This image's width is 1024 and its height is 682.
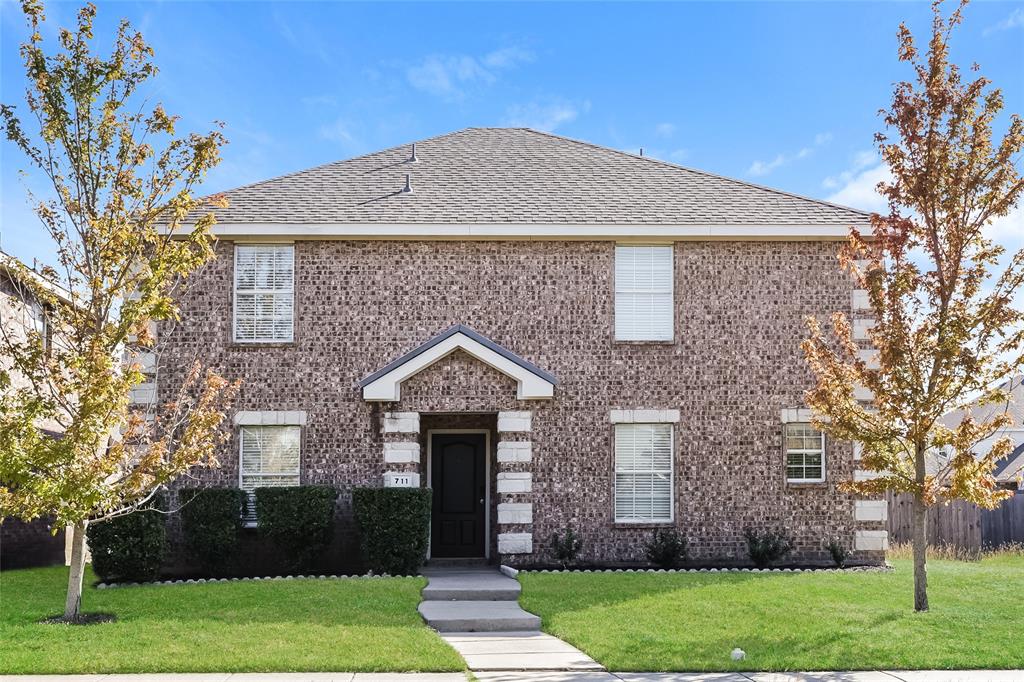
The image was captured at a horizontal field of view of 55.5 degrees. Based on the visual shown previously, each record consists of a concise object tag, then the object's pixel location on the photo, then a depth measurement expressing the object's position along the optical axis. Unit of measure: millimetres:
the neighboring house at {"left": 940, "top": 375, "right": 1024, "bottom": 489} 32156
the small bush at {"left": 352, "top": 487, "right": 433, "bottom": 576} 14938
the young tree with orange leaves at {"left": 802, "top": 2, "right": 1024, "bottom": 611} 11305
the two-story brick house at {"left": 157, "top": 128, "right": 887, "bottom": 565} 16391
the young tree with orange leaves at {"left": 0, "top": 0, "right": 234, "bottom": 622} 11352
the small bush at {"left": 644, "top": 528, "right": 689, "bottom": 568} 16156
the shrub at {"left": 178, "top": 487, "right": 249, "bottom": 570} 15352
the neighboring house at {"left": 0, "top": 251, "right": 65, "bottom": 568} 18531
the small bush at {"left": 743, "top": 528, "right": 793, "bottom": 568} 16125
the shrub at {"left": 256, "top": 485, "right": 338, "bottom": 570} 15266
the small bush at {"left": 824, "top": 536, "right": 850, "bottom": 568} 16203
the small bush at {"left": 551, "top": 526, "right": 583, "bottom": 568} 16016
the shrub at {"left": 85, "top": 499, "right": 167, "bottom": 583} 14445
